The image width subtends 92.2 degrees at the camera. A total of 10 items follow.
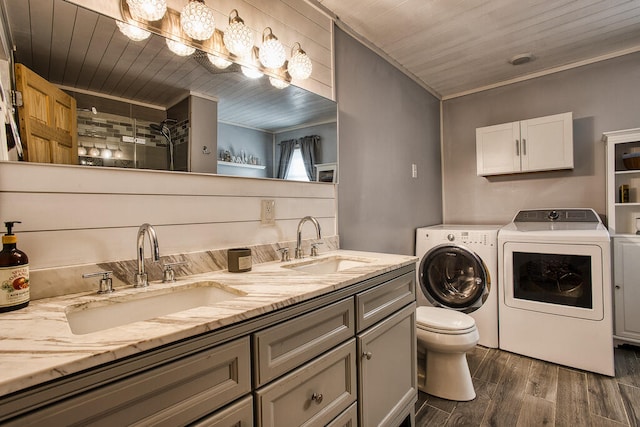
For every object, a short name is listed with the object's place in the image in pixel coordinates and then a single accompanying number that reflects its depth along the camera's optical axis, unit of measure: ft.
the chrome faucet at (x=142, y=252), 3.30
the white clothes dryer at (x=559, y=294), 6.72
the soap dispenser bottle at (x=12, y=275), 2.63
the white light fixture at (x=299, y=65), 5.59
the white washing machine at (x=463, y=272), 8.11
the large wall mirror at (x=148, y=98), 3.28
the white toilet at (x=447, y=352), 5.91
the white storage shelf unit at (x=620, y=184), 7.93
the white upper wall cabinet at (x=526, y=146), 8.58
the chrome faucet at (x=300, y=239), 5.47
